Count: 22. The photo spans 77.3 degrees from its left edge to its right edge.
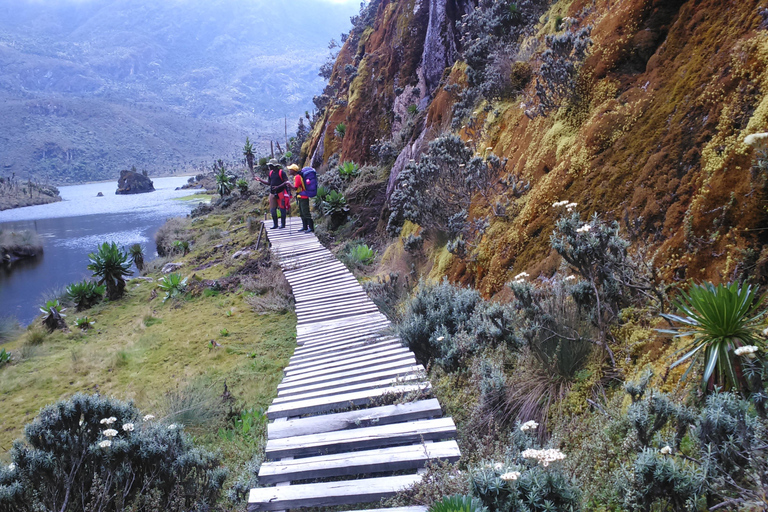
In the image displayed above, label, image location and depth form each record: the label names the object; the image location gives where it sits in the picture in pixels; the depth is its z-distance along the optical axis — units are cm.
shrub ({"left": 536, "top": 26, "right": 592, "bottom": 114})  594
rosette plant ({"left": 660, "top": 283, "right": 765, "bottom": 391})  225
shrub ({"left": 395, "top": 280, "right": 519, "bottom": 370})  404
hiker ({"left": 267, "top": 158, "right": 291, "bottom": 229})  1301
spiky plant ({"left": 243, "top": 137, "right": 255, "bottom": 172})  4081
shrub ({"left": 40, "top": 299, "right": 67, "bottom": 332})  1174
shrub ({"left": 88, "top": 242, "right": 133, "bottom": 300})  1405
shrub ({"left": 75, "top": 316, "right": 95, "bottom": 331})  1168
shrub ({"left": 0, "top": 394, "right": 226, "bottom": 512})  307
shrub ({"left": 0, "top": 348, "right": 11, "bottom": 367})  958
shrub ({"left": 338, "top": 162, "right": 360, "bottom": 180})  1658
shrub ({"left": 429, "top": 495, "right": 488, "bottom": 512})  208
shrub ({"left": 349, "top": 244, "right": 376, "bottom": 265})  1071
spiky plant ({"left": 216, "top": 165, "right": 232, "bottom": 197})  3509
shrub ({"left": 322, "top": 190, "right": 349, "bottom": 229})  1402
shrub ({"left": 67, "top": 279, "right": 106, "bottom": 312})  1414
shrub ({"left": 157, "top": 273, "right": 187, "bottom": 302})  1221
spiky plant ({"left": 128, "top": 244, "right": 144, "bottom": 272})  2012
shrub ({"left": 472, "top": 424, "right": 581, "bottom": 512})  211
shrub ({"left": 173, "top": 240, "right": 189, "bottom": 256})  2021
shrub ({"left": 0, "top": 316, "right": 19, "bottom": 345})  1269
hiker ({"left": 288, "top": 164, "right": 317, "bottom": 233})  1220
